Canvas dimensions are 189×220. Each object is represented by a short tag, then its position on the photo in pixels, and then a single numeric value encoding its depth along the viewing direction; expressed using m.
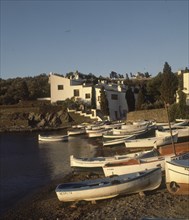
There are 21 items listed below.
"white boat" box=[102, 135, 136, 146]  27.12
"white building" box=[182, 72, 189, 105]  39.14
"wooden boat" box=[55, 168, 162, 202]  12.59
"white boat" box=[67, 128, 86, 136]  38.71
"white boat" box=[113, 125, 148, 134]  30.55
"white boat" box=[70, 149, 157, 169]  17.58
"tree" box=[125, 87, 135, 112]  50.77
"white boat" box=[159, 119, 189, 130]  29.52
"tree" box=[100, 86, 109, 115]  49.94
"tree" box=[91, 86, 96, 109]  53.27
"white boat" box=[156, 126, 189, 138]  25.89
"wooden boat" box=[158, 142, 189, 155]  17.42
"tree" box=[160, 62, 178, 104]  42.10
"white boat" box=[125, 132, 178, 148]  23.78
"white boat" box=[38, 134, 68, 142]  35.65
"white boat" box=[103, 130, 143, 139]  29.38
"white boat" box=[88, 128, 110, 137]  35.88
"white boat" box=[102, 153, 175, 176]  15.09
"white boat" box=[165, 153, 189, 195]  12.24
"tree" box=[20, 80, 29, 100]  61.13
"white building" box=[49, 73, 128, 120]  52.18
